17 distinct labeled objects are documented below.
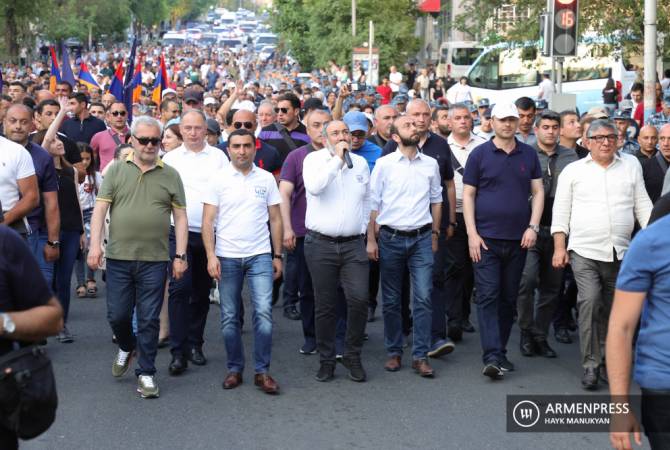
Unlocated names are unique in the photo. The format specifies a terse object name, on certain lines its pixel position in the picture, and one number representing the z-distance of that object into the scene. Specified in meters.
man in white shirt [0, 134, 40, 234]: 8.43
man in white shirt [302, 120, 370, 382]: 8.27
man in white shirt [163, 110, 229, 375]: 8.68
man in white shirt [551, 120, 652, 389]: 8.20
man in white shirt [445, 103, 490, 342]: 9.80
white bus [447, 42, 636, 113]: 31.73
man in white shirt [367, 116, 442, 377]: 8.67
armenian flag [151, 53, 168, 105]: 21.20
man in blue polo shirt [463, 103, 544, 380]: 8.64
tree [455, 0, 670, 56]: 19.98
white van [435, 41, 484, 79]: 47.31
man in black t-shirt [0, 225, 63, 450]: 4.34
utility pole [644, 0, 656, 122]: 15.56
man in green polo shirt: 7.93
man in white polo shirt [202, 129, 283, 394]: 8.13
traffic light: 15.18
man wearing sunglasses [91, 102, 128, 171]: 12.35
